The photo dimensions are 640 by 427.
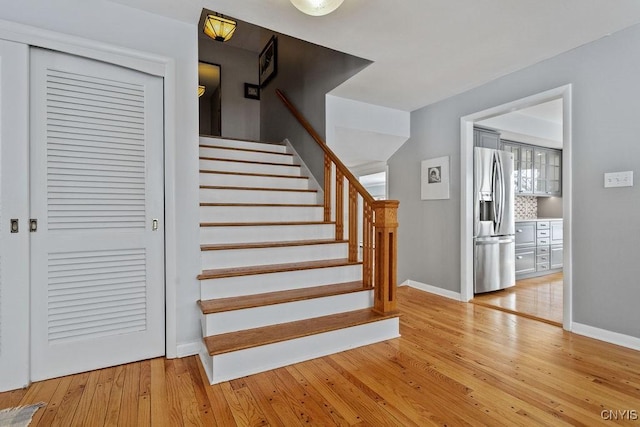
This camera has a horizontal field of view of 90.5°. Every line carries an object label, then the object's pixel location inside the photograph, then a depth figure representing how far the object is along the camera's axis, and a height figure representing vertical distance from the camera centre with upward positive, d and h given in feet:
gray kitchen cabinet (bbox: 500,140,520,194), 16.84 +2.95
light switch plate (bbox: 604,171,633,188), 8.08 +0.91
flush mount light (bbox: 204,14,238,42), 13.69 +8.19
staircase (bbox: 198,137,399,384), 7.11 -1.82
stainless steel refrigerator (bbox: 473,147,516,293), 13.01 -0.31
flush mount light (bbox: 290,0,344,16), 6.36 +4.21
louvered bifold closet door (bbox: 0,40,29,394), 6.21 -0.03
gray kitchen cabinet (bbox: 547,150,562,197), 18.95 +2.50
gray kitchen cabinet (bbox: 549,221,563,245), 17.74 -1.02
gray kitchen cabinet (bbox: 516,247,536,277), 16.28 -2.43
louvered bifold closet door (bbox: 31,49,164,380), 6.64 -0.05
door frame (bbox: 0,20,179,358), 7.36 +1.21
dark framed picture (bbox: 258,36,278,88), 17.96 +9.13
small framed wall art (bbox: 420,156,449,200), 13.10 +1.50
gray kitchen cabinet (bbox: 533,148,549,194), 18.10 +2.53
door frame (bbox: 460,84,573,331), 9.25 +0.97
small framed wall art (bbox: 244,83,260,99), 21.86 +8.48
